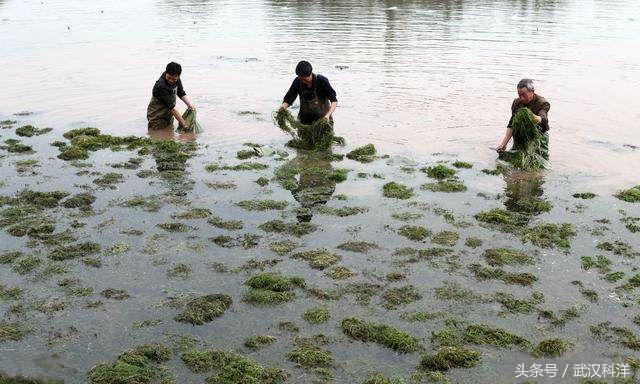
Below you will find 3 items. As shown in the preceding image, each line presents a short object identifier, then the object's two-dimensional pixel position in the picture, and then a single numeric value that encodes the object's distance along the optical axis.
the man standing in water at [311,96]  14.64
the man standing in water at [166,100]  15.67
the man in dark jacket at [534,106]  13.45
